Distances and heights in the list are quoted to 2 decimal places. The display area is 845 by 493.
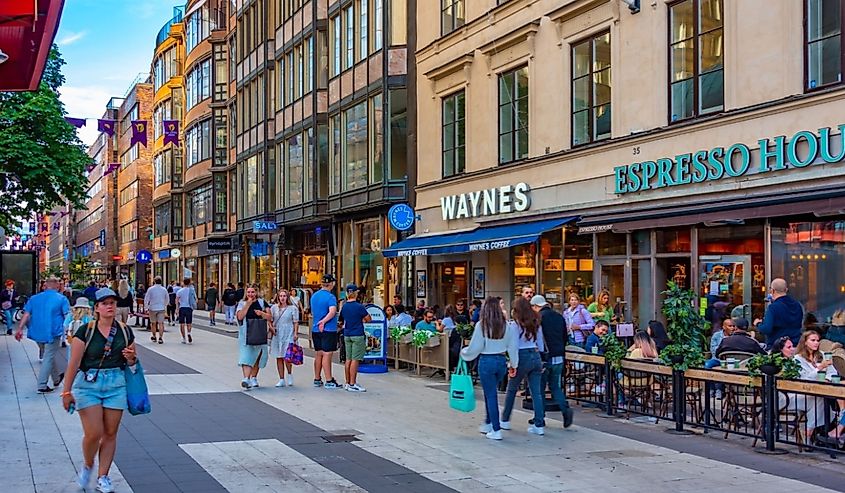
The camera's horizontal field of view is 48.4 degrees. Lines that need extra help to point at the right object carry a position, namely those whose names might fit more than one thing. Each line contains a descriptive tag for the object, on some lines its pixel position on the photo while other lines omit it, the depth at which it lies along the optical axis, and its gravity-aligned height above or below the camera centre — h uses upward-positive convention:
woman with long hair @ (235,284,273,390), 14.91 -1.27
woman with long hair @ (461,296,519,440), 11.01 -0.98
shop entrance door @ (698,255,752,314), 15.80 -0.23
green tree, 35.47 +4.35
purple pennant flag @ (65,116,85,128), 36.91 +5.79
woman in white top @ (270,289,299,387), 15.53 -1.00
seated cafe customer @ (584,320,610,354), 14.58 -1.12
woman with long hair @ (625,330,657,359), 12.56 -1.11
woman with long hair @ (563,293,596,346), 16.86 -1.01
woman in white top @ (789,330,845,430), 10.16 -1.08
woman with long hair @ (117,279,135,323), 23.73 -0.81
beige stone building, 14.52 +2.23
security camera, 18.16 +5.03
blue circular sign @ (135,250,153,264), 54.59 +0.72
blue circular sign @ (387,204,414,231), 25.69 +1.39
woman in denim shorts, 7.61 -0.93
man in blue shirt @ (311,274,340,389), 15.46 -1.00
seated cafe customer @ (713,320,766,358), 12.22 -1.03
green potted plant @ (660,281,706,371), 13.17 -0.76
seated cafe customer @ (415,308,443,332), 17.78 -1.09
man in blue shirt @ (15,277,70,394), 14.27 -0.82
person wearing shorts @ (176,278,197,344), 25.70 -1.09
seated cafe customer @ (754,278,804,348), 12.55 -0.70
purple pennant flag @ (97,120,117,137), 42.41 +6.44
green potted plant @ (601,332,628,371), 12.22 -1.11
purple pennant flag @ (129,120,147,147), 43.19 +6.32
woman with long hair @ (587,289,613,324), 18.16 -0.80
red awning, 7.68 +2.07
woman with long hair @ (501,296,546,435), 11.14 -1.19
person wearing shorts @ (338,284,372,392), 15.17 -1.09
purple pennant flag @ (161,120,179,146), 49.47 +7.31
